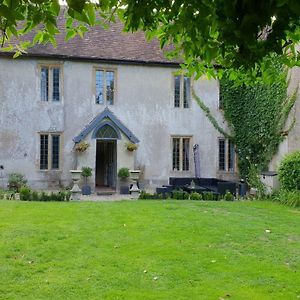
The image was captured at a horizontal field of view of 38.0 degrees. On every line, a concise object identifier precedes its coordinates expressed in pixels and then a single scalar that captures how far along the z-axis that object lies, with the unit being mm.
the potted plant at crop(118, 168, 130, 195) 19875
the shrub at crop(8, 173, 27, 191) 19562
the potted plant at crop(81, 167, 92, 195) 19266
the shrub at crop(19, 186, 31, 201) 15375
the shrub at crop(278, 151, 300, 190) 16078
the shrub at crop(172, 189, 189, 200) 16547
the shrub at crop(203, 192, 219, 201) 16531
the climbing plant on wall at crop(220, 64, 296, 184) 19438
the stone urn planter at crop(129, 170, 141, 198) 19309
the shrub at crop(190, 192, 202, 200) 16375
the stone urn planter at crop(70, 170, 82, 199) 19359
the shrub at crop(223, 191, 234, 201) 16609
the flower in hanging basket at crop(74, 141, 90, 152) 19891
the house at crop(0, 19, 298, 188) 20328
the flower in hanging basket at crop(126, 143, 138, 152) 20484
